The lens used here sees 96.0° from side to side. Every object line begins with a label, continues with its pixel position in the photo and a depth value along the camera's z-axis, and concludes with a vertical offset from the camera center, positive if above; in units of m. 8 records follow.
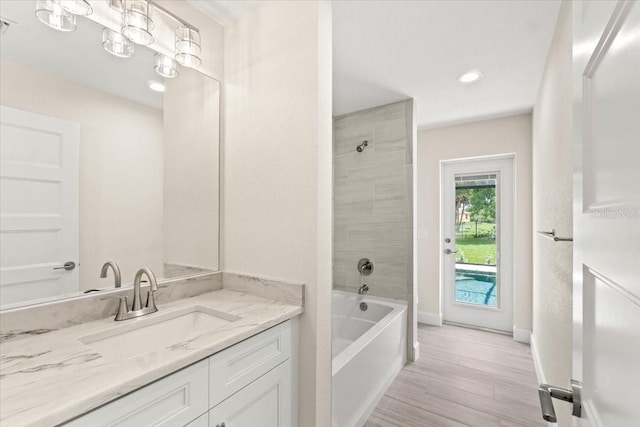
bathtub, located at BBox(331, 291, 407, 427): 1.73 -1.04
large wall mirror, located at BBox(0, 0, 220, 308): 1.04 +0.22
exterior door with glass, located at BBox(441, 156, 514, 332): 3.35 -0.32
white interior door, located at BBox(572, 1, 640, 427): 0.40 +0.01
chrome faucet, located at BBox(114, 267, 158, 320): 1.19 -0.38
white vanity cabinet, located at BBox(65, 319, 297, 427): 0.77 -0.58
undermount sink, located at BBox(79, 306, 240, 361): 1.04 -0.48
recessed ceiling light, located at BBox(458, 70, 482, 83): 2.25 +1.12
